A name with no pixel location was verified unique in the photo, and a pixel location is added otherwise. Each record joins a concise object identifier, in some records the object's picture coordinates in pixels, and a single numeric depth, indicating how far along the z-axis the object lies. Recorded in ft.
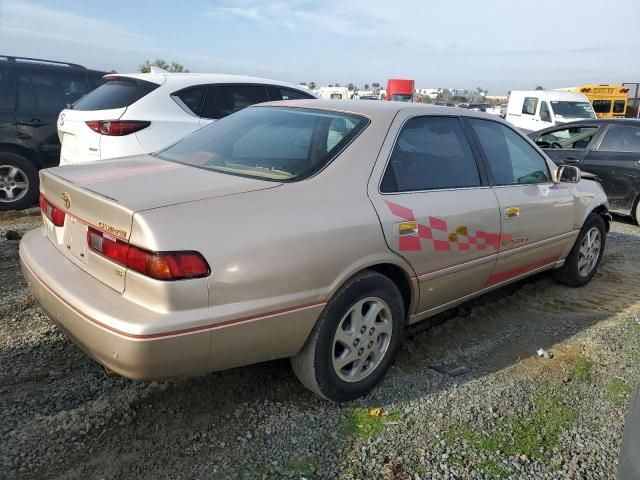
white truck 49.14
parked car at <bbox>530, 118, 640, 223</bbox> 24.67
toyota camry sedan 7.26
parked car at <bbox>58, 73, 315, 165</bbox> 17.87
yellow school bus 62.95
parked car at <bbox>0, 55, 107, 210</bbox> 21.11
